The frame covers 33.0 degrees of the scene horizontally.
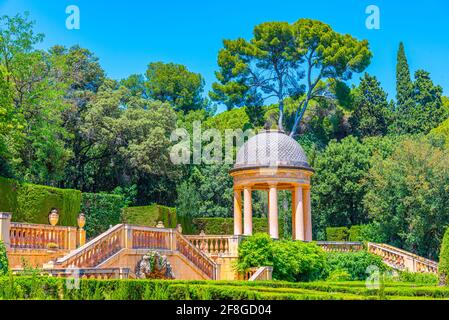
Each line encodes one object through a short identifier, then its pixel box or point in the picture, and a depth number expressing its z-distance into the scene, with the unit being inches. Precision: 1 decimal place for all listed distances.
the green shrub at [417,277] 1518.2
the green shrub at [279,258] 1293.1
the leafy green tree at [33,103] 1577.3
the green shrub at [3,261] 859.3
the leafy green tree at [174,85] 2821.9
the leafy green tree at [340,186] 2107.5
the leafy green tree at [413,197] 1731.1
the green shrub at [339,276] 1429.6
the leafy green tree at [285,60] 2536.9
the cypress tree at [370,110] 2842.0
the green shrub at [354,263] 1545.3
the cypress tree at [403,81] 2856.8
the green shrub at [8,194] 1317.7
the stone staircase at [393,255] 1651.1
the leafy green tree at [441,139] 1975.9
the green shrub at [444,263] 993.5
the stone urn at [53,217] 1268.6
